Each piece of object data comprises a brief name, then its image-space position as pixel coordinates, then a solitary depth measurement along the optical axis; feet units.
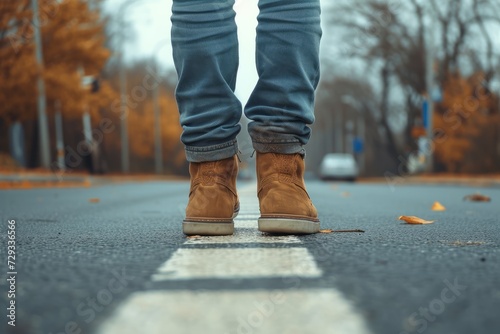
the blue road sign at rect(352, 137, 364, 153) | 157.99
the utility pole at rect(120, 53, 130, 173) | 120.26
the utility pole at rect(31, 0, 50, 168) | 56.54
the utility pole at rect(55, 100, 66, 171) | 64.03
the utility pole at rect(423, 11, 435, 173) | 79.87
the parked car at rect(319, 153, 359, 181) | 111.04
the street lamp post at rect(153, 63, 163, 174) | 141.69
